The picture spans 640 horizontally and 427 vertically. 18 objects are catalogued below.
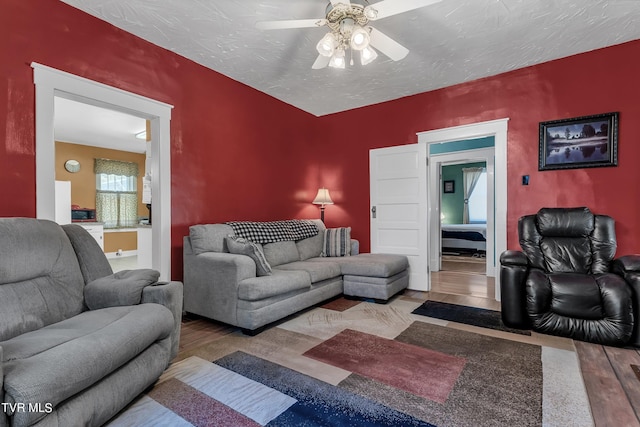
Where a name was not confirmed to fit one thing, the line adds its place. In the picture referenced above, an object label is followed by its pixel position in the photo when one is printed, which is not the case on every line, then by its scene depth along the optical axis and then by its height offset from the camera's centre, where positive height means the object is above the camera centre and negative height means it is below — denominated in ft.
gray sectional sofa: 8.84 -2.11
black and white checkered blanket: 11.30 -0.72
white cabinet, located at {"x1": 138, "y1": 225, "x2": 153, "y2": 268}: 11.95 -1.28
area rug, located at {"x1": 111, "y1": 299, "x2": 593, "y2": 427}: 5.25 -3.44
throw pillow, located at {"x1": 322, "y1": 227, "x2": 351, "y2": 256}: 14.06 -1.42
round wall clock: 21.68 +3.31
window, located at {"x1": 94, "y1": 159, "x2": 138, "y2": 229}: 23.54 +1.56
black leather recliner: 7.88 -1.89
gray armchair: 3.83 -1.87
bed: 24.12 -2.08
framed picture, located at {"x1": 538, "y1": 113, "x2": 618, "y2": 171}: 10.11 +2.28
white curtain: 29.78 +2.74
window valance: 23.25 +3.53
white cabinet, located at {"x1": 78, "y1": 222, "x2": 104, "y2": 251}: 20.71 -1.09
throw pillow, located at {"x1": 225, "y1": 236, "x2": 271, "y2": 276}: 9.56 -1.25
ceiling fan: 6.53 +4.19
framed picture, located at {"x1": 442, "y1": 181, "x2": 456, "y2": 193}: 30.94 +2.45
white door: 13.79 +0.29
